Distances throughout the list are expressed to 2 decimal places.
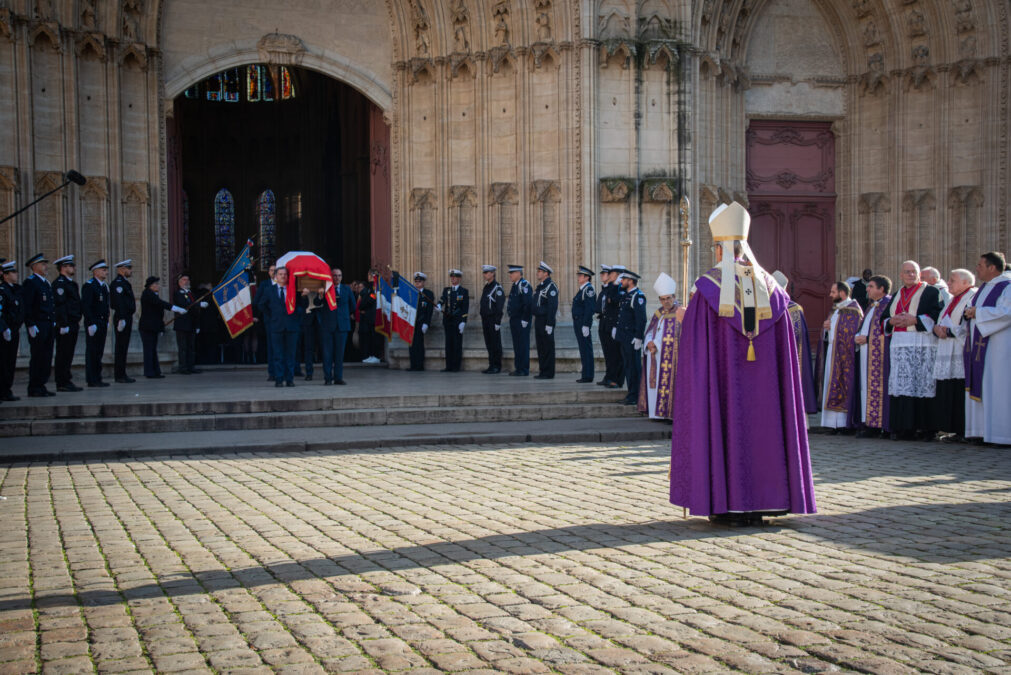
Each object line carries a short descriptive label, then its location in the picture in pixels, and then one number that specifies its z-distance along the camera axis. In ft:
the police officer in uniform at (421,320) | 59.00
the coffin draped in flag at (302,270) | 48.39
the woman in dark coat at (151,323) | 52.47
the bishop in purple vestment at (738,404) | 21.36
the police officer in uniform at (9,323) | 41.39
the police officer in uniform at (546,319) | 52.85
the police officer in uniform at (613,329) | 48.14
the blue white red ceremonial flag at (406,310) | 58.29
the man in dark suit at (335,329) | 50.02
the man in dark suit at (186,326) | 56.44
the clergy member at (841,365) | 40.81
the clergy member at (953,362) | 37.70
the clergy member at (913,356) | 38.40
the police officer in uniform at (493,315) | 56.85
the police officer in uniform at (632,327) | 44.62
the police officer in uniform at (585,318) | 50.57
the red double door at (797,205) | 65.51
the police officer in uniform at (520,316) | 54.80
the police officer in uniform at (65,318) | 46.26
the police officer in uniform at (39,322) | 43.73
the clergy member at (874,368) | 39.27
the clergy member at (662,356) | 39.58
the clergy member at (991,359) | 35.68
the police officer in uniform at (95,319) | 48.57
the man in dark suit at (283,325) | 48.11
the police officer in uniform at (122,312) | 50.47
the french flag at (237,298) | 53.52
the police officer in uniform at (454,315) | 57.82
